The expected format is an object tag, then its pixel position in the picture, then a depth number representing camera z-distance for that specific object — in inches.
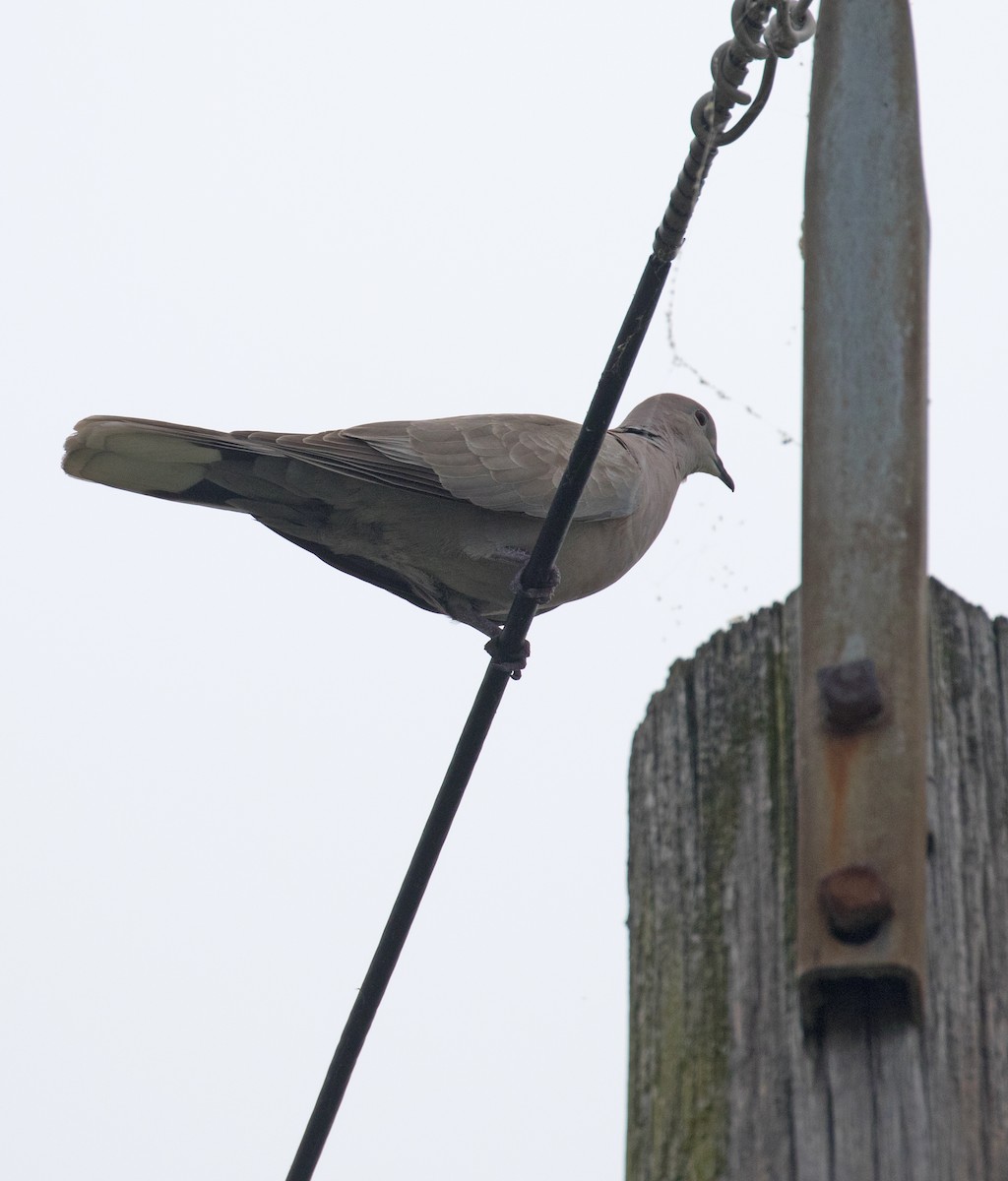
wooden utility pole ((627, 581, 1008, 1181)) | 465.0
